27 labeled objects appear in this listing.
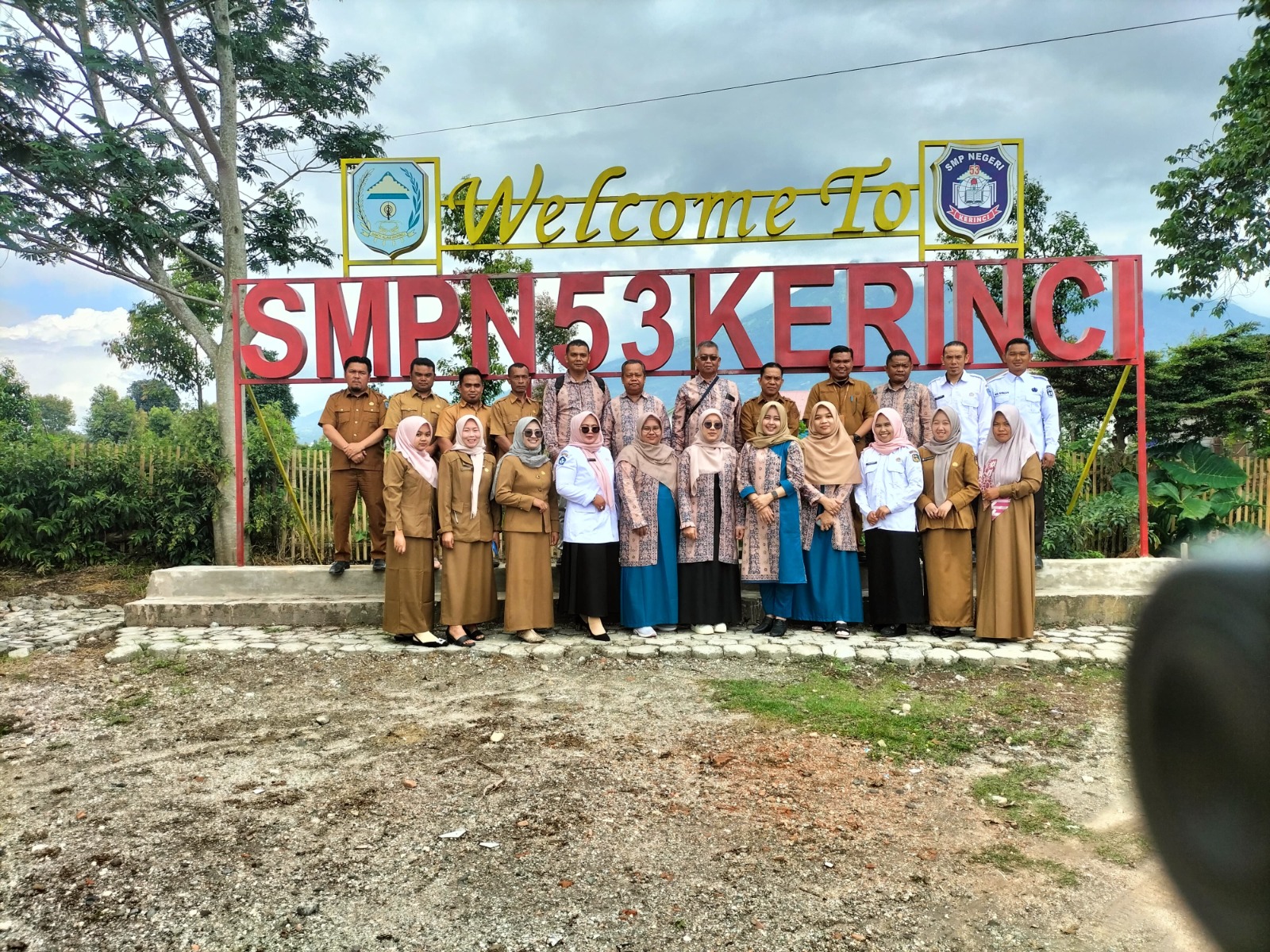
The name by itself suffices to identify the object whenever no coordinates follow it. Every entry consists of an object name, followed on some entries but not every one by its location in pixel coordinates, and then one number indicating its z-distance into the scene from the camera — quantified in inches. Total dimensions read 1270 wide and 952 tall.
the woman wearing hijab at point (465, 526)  207.5
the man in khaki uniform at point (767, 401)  227.5
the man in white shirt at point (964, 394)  227.5
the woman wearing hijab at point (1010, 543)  204.1
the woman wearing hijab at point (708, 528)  214.1
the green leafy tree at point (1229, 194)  440.5
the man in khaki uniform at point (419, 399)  242.2
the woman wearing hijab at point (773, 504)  210.2
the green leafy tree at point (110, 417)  1352.1
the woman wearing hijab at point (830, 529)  211.3
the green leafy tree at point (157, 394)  1321.4
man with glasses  229.3
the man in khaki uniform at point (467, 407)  228.7
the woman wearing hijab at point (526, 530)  209.6
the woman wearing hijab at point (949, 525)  207.5
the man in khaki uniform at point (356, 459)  245.1
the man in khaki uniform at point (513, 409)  235.3
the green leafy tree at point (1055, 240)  516.7
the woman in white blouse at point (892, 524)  209.8
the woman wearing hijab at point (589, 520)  213.0
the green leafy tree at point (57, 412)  2028.8
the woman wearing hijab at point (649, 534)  214.1
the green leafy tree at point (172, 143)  366.9
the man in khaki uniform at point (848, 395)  238.7
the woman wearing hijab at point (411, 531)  207.2
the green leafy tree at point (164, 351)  893.8
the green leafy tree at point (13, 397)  902.4
